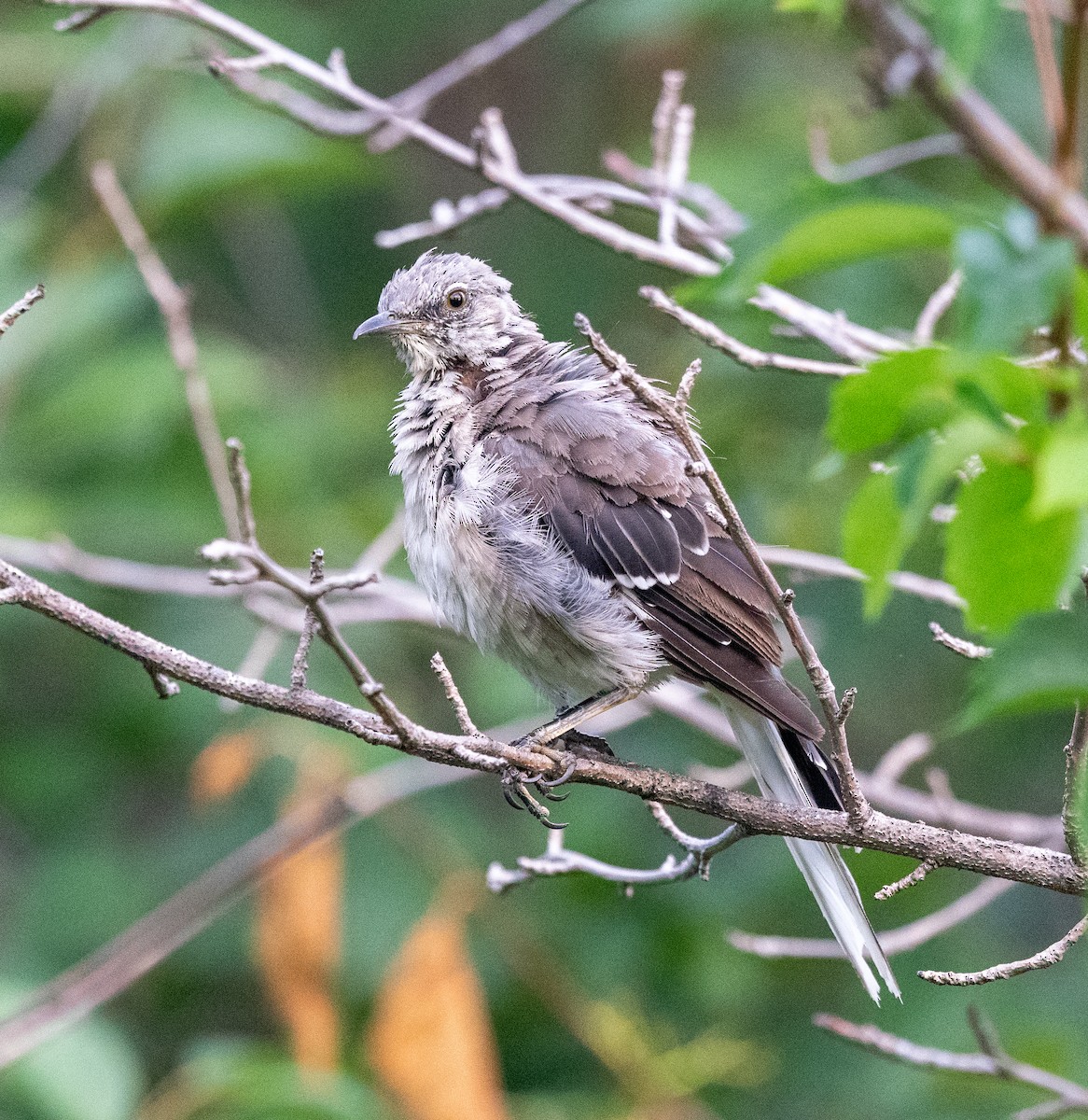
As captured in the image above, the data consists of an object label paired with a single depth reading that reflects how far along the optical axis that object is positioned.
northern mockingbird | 8.01
